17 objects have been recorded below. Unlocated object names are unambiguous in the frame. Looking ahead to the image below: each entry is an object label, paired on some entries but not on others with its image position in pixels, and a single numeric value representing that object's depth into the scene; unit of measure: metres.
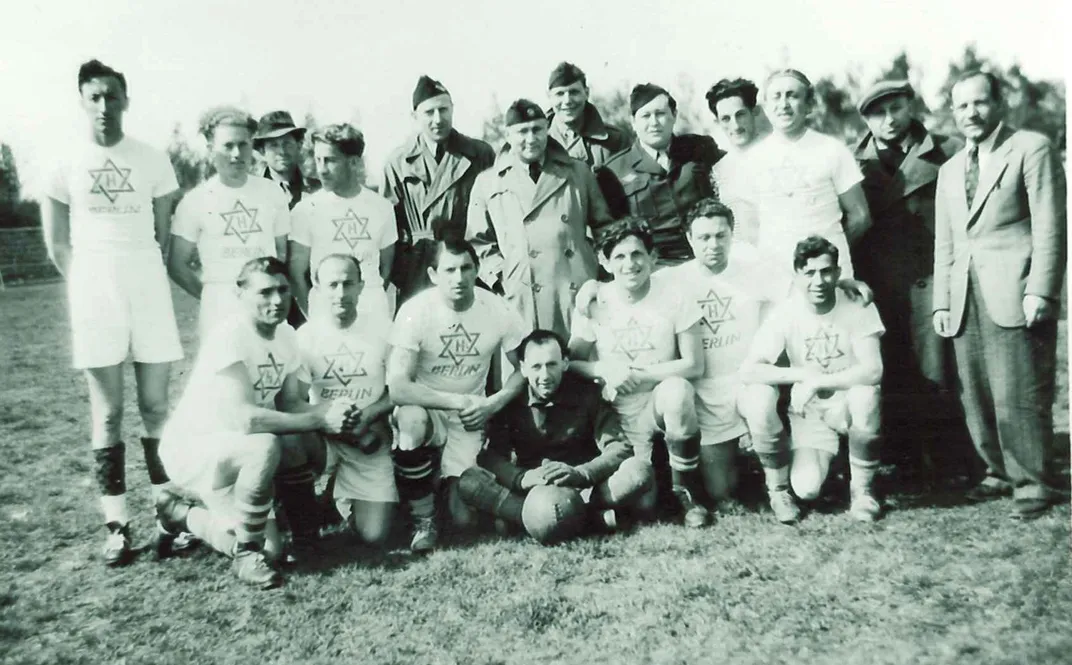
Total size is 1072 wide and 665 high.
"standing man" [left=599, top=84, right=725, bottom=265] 4.80
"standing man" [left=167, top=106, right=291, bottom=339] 4.29
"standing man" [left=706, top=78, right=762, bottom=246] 4.70
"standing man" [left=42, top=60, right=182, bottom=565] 3.97
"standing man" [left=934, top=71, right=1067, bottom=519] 3.97
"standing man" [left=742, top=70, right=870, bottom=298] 4.39
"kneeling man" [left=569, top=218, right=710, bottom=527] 4.24
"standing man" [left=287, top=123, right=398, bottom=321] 4.50
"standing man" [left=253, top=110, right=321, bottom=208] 4.70
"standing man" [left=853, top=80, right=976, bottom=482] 4.59
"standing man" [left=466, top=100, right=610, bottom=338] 4.60
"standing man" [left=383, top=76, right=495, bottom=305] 4.88
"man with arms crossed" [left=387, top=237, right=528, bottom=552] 4.14
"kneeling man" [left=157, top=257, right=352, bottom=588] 3.70
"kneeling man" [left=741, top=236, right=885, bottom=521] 4.14
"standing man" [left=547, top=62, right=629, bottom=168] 4.91
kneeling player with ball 3.97
